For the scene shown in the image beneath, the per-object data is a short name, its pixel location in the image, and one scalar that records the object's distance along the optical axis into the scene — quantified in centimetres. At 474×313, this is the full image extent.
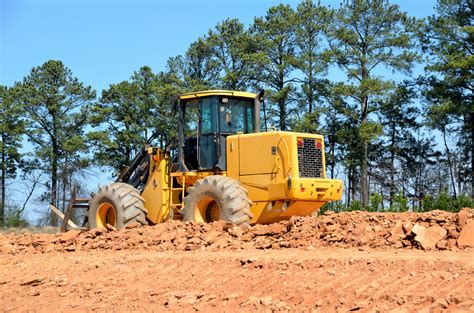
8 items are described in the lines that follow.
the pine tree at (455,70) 3606
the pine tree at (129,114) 4516
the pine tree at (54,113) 4597
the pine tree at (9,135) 4633
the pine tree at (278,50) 4206
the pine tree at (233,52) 4278
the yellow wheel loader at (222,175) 1288
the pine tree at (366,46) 3938
